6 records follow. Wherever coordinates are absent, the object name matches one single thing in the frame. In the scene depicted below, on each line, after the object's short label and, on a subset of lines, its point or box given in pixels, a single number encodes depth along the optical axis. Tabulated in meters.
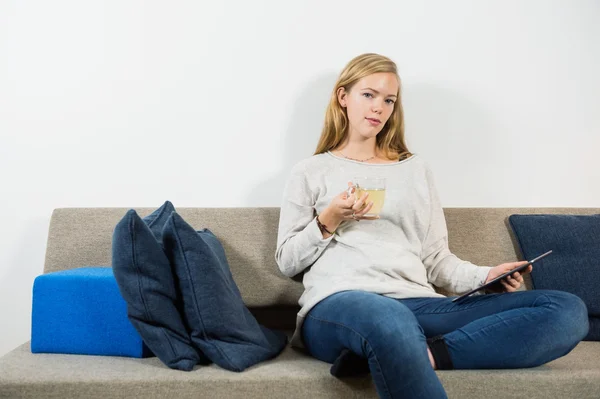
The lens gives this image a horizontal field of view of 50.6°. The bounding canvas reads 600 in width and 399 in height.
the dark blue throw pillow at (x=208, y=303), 1.67
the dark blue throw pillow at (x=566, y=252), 2.16
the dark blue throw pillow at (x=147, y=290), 1.62
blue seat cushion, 1.80
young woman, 1.54
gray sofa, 1.54
